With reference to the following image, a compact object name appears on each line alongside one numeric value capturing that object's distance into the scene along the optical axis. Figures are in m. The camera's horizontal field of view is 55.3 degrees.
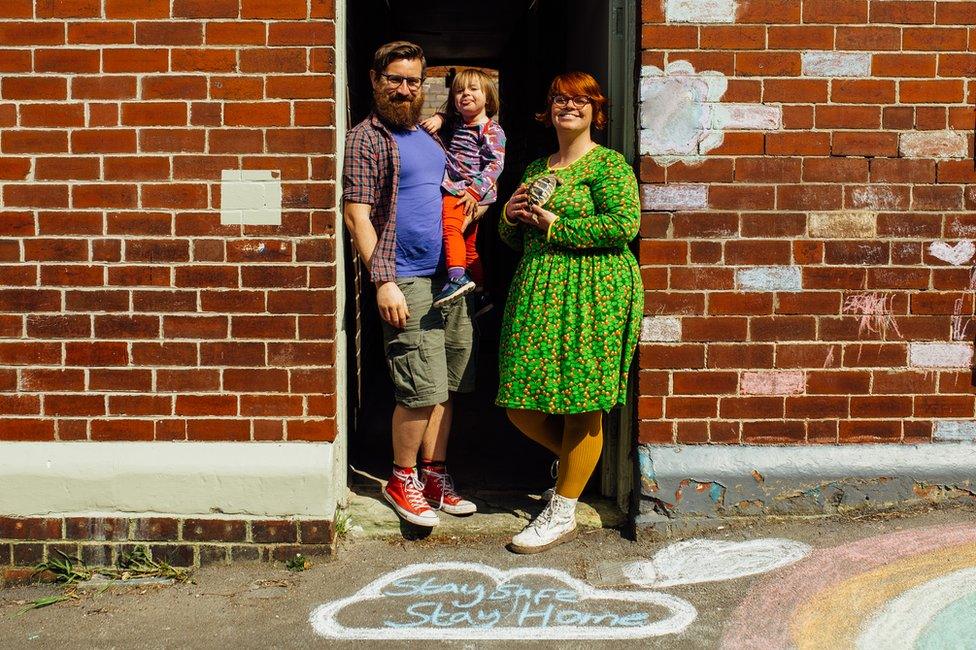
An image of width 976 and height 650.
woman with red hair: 3.64
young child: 4.09
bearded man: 3.78
